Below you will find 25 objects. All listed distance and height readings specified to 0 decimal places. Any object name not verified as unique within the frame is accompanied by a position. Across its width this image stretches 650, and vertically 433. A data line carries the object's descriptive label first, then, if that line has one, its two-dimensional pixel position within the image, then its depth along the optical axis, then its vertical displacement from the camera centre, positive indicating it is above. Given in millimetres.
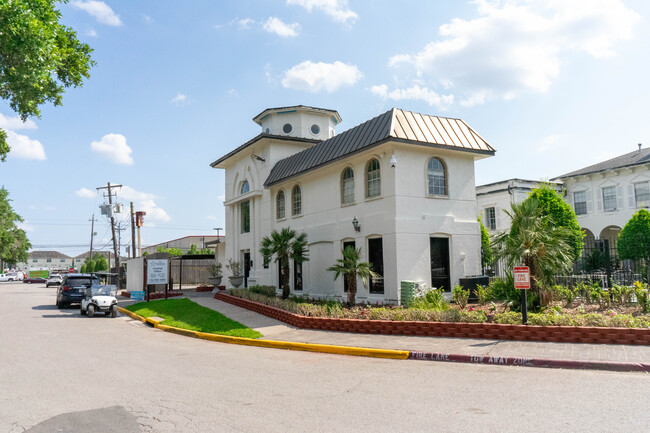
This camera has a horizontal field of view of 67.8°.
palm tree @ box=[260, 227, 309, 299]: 18266 +388
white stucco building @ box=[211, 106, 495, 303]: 16078 +2024
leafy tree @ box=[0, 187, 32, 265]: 63456 +4225
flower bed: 9750 -1709
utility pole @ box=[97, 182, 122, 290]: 36941 +3012
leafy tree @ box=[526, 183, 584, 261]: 24234 +2223
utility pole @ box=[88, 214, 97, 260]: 75125 +5025
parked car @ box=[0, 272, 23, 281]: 73312 -1412
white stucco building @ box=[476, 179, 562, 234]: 35781 +4311
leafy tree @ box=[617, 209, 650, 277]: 26016 +857
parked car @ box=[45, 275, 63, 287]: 49844 -1459
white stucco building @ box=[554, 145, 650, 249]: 33344 +4312
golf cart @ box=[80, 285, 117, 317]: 19938 -1563
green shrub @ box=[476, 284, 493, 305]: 14938 -1253
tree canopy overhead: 10508 +4934
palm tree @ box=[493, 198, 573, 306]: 12648 +125
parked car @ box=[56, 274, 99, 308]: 23156 -1065
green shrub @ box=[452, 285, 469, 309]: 14180 -1234
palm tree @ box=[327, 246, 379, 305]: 15102 -328
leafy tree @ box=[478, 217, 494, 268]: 28434 +1036
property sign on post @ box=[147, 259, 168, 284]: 23656 -387
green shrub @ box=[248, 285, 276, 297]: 20891 -1298
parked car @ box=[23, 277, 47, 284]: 67812 -1873
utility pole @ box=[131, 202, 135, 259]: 33750 +1961
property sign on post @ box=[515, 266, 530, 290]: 10759 -542
